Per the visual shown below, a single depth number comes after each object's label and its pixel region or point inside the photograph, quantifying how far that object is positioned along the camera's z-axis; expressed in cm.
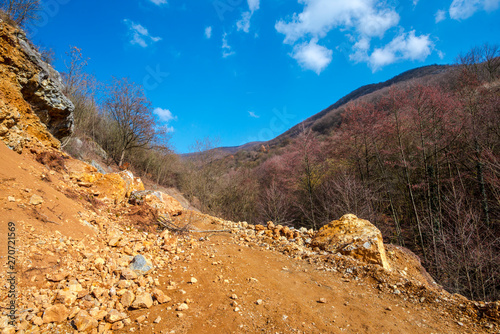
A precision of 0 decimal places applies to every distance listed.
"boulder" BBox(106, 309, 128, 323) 235
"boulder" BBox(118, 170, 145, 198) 608
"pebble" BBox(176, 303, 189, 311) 266
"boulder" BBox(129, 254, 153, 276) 341
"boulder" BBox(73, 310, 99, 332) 219
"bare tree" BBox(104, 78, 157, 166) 1562
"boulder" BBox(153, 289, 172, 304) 278
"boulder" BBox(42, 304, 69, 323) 217
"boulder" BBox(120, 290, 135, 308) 263
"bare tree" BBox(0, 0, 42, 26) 884
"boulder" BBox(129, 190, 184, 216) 593
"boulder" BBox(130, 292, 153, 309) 262
